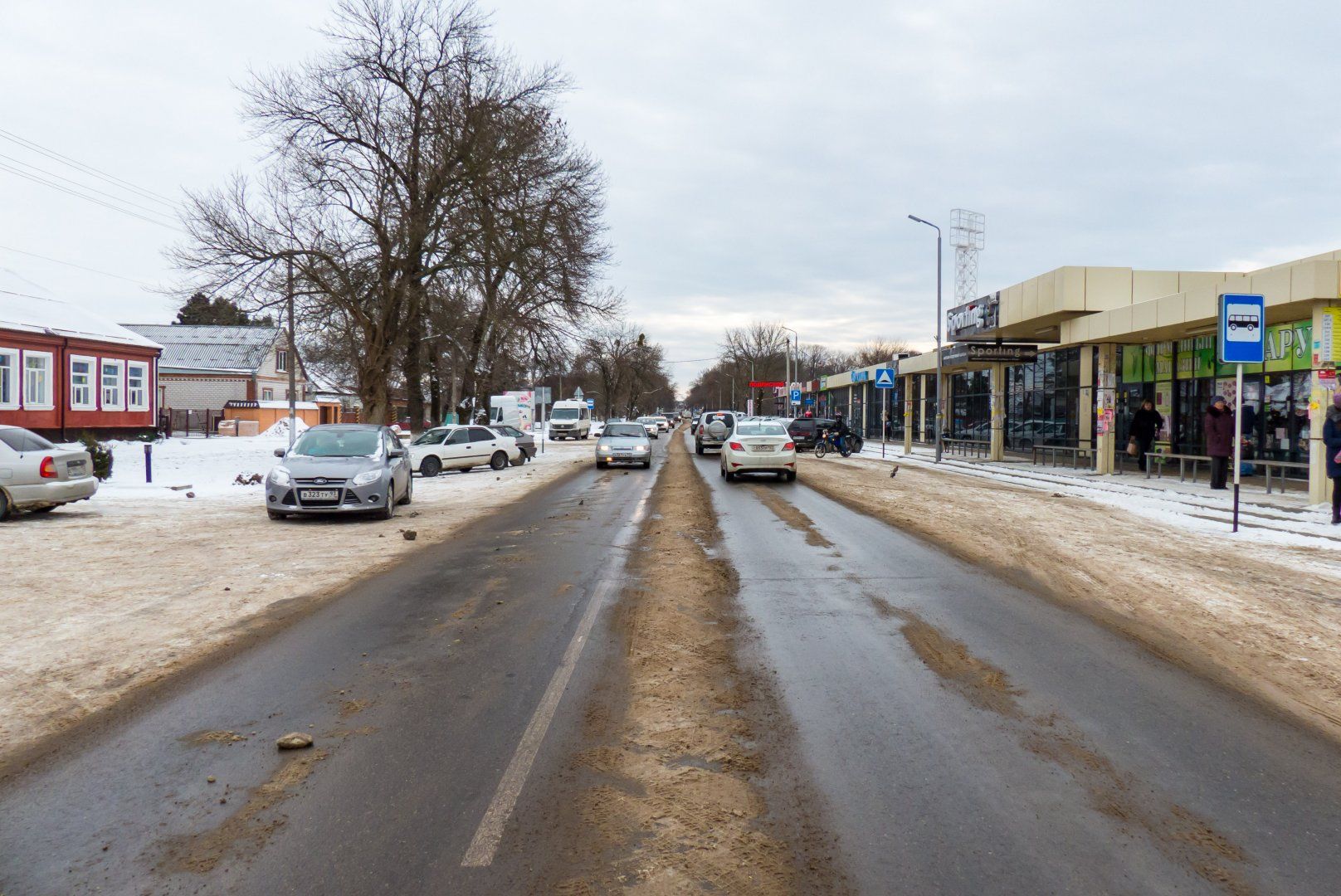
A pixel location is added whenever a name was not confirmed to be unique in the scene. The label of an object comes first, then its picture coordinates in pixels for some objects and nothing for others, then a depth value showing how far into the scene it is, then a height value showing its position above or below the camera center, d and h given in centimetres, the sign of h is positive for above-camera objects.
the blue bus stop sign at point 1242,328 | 1206 +127
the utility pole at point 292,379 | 2723 +129
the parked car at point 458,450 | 2562 -92
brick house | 6694 +331
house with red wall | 3222 +167
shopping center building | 1614 +184
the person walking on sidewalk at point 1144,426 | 2420 -8
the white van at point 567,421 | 5891 -8
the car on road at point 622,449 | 2789 -90
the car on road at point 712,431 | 3809 -46
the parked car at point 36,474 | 1367 -89
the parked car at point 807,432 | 3928 -50
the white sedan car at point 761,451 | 2175 -73
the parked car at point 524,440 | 3266 -77
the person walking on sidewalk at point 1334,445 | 1293 -30
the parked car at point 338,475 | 1366 -88
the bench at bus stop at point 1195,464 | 1748 -92
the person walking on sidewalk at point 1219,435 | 1797 -23
